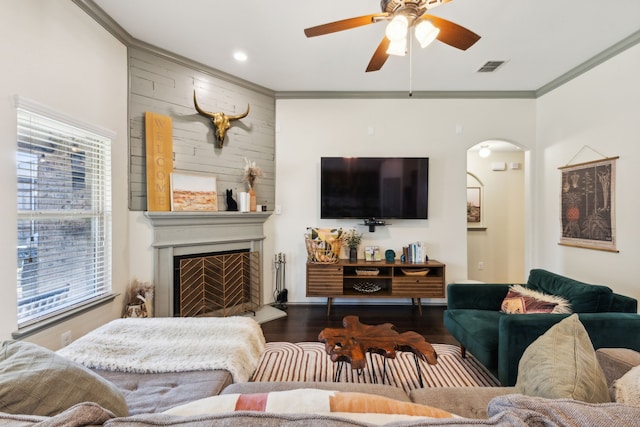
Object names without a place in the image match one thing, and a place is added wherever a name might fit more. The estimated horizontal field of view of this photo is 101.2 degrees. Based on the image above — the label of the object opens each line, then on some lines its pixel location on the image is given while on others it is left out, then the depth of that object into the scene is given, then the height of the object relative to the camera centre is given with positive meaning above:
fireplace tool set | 3.60 -0.84
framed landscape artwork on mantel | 2.78 +0.22
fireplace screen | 2.82 -0.84
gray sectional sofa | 0.49 -0.51
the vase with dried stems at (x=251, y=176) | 3.27 +0.46
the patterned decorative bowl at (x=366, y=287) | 3.33 -0.96
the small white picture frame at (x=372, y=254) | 3.50 -0.55
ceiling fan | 1.66 +1.24
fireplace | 2.68 -0.39
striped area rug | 1.97 -1.27
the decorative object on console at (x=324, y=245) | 3.27 -0.41
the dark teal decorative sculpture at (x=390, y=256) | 3.43 -0.57
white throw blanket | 1.38 -0.79
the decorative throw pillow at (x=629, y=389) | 0.77 -0.53
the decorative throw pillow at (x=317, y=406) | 0.73 -0.56
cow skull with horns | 3.06 +1.06
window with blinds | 1.71 -0.03
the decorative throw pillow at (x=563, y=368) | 0.78 -0.51
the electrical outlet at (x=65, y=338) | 1.92 -0.93
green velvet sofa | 1.60 -0.74
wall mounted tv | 3.51 +0.34
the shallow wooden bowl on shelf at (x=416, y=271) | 3.29 -0.74
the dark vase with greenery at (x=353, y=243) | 3.43 -0.40
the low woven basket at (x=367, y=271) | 3.33 -0.75
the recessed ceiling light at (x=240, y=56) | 2.79 +1.69
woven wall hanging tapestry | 2.58 +0.08
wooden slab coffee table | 1.59 -0.84
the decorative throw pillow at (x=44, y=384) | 0.75 -0.53
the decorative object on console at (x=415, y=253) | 3.39 -0.52
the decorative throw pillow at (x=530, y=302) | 1.86 -0.68
